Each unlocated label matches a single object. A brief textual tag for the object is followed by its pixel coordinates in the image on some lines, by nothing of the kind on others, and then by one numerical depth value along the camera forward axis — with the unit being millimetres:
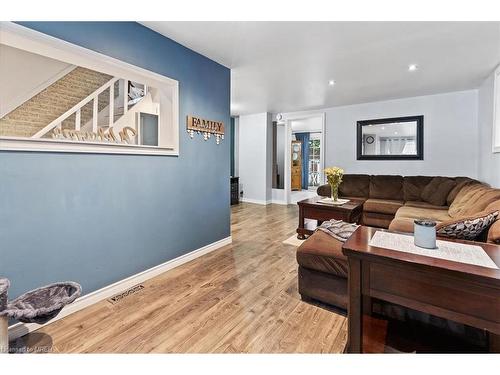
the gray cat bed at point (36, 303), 1367
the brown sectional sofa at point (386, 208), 1927
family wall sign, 2863
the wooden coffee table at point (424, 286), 985
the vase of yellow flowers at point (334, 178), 3719
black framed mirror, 4922
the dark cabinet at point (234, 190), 6629
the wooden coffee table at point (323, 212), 3406
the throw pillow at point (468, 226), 1645
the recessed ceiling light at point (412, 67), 3285
